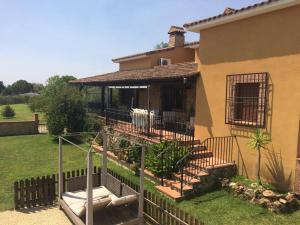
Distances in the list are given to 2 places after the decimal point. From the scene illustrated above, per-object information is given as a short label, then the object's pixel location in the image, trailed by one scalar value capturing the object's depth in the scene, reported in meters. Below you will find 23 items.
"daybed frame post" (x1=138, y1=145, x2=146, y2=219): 7.35
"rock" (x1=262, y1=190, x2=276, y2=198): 8.31
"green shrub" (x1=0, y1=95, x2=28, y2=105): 64.75
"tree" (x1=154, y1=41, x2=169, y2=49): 70.06
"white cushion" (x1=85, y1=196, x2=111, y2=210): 7.10
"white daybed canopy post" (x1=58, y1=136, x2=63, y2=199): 8.59
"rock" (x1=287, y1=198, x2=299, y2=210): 8.13
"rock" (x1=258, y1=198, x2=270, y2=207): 8.25
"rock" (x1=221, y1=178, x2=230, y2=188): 9.55
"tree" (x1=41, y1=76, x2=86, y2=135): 18.47
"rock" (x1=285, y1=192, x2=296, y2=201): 8.21
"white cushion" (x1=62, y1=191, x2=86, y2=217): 7.26
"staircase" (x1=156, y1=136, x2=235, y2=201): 9.35
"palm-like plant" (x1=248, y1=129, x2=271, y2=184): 9.44
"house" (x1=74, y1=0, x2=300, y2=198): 8.99
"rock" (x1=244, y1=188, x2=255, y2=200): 8.68
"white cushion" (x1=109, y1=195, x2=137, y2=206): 7.26
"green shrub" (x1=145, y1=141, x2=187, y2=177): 10.36
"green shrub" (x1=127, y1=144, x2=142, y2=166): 12.02
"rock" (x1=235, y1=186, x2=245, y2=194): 9.00
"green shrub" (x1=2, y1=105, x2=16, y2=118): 34.03
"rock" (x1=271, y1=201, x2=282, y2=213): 7.96
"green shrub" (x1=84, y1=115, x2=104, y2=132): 18.25
